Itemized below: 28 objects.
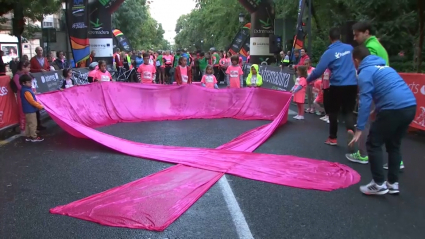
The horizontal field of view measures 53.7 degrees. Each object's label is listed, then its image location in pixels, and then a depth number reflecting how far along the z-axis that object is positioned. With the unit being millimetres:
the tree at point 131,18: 40406
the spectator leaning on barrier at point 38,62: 13117
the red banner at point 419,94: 8539
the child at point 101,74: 11156
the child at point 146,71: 12438
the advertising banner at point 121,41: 29619
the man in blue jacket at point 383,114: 4730
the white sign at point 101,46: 18828
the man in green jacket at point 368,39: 5827
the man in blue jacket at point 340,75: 7246
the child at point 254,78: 11930
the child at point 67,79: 10898
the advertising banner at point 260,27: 19844
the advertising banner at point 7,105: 8727
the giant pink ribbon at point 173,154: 4535
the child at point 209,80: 11977
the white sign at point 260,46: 20266
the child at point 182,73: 12141
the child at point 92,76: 11352
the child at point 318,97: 11230
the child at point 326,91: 7759
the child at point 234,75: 12625
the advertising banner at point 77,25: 16250
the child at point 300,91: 10901
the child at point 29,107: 8312
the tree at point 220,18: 33219
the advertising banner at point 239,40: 28078
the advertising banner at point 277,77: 14305
